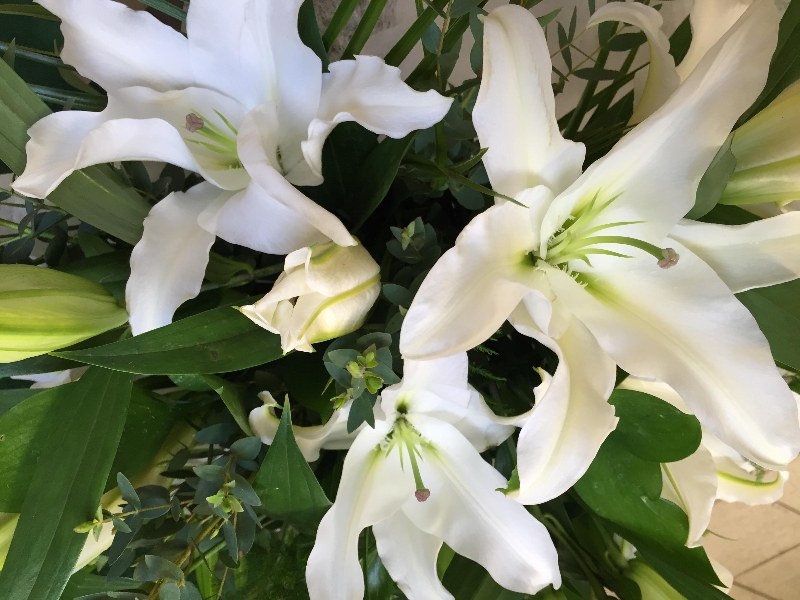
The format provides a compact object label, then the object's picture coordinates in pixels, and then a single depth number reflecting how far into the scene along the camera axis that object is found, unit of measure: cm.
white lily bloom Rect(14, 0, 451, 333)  27
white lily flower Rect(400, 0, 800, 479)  23
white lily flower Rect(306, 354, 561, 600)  32
